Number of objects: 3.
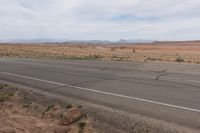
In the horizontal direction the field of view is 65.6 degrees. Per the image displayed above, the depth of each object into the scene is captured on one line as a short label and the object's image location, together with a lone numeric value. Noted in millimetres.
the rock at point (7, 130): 3198
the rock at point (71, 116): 3652
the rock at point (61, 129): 3302
